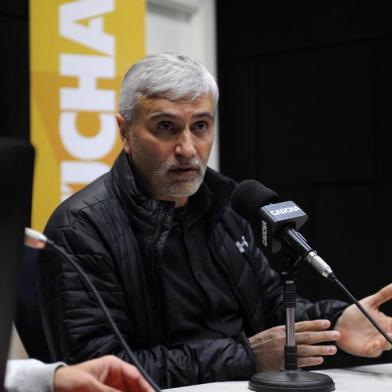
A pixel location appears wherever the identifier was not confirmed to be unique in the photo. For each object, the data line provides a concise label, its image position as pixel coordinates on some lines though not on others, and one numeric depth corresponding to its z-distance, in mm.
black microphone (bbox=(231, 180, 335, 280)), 2551
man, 2814
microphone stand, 2583
